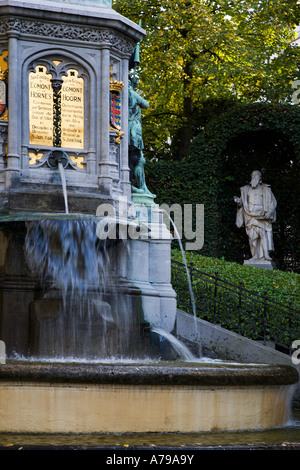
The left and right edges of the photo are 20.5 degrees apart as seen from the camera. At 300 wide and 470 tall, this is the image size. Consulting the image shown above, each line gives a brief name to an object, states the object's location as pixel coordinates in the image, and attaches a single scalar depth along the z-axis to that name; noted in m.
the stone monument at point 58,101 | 11.32
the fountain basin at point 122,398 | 7.84
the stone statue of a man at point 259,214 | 24.59
